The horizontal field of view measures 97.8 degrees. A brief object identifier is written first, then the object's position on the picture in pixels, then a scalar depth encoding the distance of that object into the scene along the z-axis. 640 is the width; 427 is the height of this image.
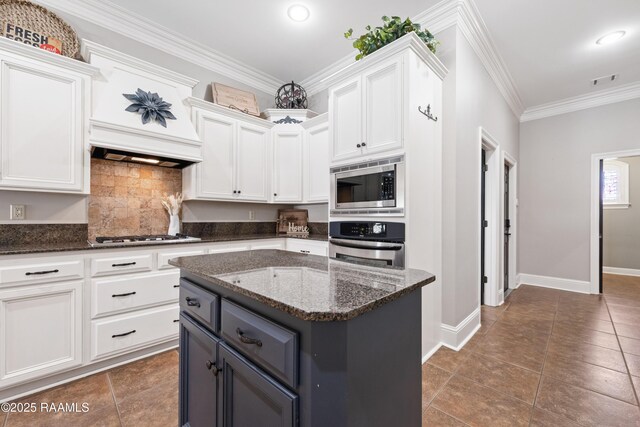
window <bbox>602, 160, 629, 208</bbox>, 5.30
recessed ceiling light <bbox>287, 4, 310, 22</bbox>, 2.55
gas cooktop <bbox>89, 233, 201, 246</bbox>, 2.26
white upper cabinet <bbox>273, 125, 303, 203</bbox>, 3.66
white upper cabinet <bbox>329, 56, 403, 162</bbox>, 2.18
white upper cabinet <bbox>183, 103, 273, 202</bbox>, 3.00
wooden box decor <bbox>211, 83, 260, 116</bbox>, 3.28
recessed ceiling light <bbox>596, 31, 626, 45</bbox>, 2.80
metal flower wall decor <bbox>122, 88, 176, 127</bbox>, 2.46
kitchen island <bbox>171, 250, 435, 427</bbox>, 0.75
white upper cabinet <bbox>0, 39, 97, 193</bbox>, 1.98
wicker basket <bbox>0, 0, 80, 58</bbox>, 2.15
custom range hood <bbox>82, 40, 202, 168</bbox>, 2.31
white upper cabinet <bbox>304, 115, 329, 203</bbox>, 3.40
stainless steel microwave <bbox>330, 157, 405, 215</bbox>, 2.16
